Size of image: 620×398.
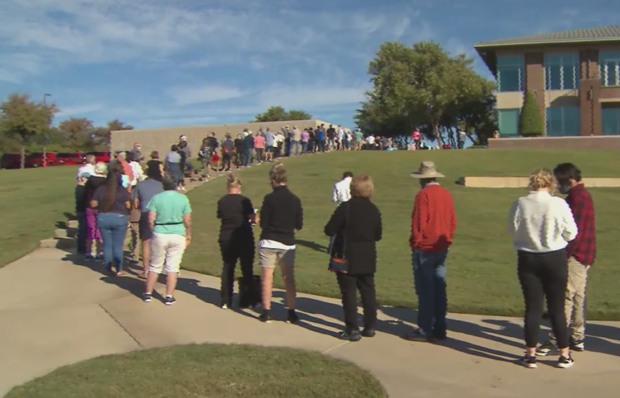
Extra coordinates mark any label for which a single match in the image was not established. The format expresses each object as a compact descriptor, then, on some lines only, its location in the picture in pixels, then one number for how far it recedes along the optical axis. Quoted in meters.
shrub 41.06
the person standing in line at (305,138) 36.34
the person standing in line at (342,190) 12.94
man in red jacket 6.56
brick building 43.78
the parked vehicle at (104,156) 41.89
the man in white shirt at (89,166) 12.54
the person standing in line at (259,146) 30.80
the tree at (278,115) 89.38
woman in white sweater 5.65
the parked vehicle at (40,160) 44.25
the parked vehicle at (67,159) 45.34
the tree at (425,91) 58.94
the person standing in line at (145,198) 9.68
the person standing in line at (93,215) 10.86
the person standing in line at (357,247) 6.74
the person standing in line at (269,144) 31.97
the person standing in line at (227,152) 27.08
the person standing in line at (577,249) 6.03
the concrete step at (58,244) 13.31
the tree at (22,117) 54.38
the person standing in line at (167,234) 8.29
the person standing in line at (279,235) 7.42
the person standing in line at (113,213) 10.07
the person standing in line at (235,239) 8.16
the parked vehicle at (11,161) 43.27
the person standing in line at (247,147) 29.45
